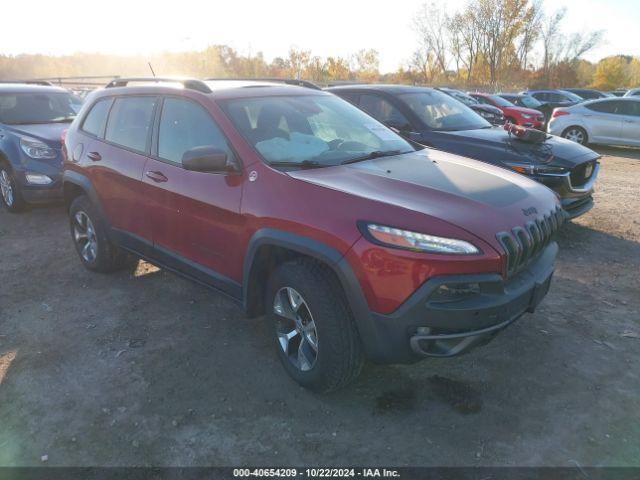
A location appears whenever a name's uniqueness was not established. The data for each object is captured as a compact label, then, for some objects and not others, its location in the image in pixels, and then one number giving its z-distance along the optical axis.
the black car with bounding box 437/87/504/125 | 14.18
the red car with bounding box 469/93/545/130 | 15.34
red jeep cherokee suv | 2.47
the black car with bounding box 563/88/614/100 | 24.12
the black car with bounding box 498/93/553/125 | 19.73
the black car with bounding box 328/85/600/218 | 5.44
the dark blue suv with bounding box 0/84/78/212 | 6.65
